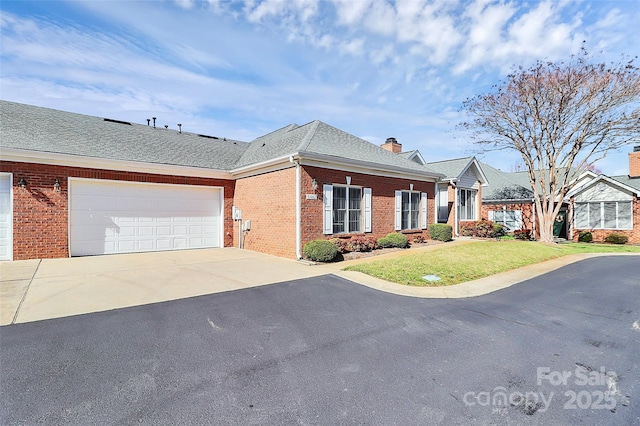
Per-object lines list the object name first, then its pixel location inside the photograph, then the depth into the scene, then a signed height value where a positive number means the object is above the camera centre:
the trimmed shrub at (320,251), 10.24 -1.32
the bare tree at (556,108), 15.35 +5.74
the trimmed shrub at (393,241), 13.09 -1.25
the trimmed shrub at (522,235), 19.98 -1.51
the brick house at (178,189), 10.46 +0.90
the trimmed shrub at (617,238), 18.92 -1.66
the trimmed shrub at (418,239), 15.07 -1.36
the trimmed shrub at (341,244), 11.03 -1.21
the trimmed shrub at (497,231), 19.05 -1.20
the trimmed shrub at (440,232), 16.00 -1.06
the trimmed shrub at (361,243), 11.82 -1.25
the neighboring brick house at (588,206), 19.55 +0.39
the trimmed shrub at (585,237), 20.14 -1.64
